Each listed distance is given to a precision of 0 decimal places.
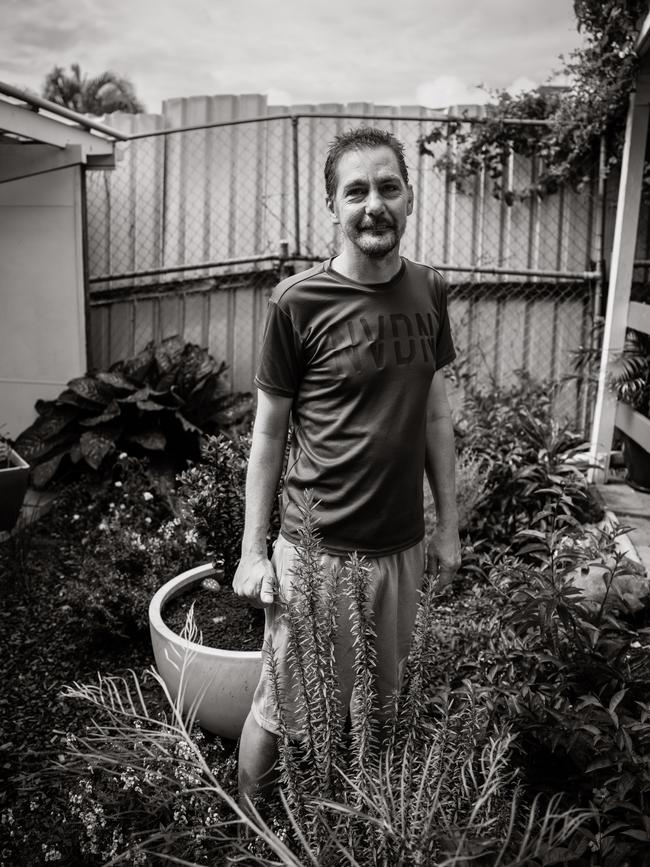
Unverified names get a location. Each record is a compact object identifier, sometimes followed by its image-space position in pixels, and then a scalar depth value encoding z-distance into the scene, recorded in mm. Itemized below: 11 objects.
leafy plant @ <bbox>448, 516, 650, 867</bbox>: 1685
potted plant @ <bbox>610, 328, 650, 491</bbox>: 5020
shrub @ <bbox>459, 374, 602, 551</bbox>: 4422
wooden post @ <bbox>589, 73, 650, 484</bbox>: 4953
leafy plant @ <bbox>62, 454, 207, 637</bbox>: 3449
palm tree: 20000
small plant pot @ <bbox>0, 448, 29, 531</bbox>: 4516
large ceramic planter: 2596
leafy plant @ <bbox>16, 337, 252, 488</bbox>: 5422
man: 1913
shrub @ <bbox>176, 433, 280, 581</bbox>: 2910
